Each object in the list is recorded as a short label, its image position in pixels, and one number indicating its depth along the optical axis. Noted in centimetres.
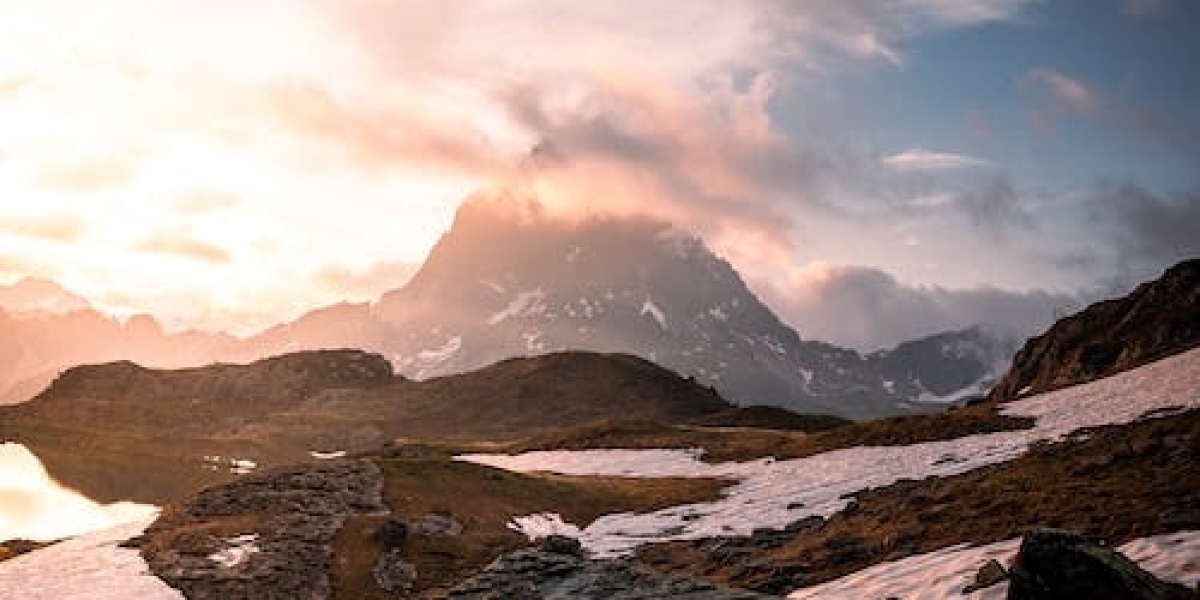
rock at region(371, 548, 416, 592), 4869
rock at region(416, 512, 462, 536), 5634
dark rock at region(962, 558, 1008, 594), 2522
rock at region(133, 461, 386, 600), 4634
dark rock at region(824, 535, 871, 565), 3709
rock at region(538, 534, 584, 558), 1998
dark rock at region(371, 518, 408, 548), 5284
